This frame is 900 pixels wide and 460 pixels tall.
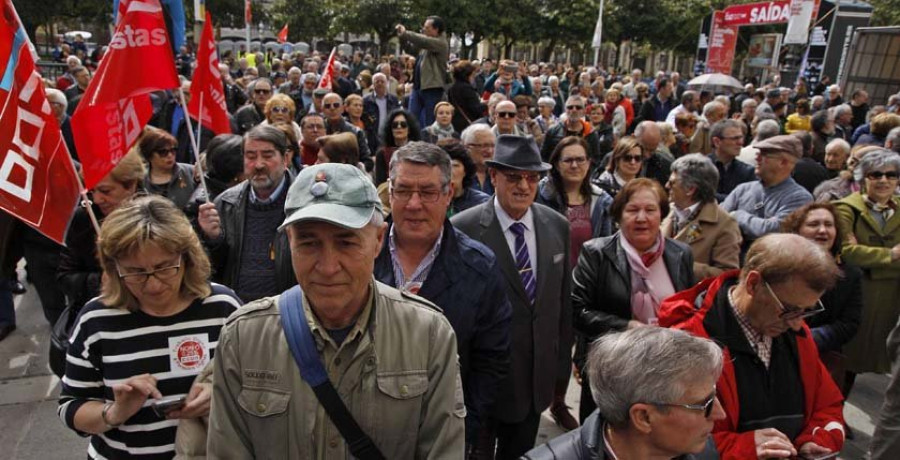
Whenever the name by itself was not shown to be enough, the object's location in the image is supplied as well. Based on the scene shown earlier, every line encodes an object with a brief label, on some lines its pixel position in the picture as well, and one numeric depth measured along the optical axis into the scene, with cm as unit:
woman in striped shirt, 224
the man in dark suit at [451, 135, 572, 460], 335
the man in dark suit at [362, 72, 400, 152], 1000
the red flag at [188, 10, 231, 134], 579
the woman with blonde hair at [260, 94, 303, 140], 704
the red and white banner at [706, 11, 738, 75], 2008
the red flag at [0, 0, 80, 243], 306
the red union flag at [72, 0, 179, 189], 350
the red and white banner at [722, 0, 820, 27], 2044
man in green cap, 166
